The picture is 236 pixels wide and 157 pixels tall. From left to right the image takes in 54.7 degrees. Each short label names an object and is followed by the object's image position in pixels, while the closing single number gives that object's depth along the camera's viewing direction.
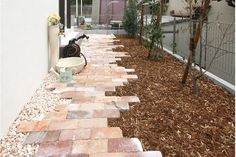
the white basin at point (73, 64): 4.31
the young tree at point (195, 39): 3.19
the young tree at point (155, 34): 5.56
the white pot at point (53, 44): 4.25
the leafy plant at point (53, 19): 4.24
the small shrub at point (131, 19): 10.05
